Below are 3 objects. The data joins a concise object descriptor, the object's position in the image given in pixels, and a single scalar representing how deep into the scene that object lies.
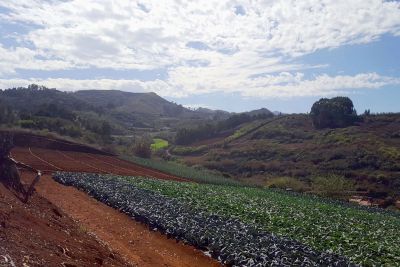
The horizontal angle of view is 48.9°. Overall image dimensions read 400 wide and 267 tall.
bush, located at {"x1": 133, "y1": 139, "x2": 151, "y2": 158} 70.94
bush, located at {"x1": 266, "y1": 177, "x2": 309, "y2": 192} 51.53
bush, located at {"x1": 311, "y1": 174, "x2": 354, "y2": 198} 46.91
